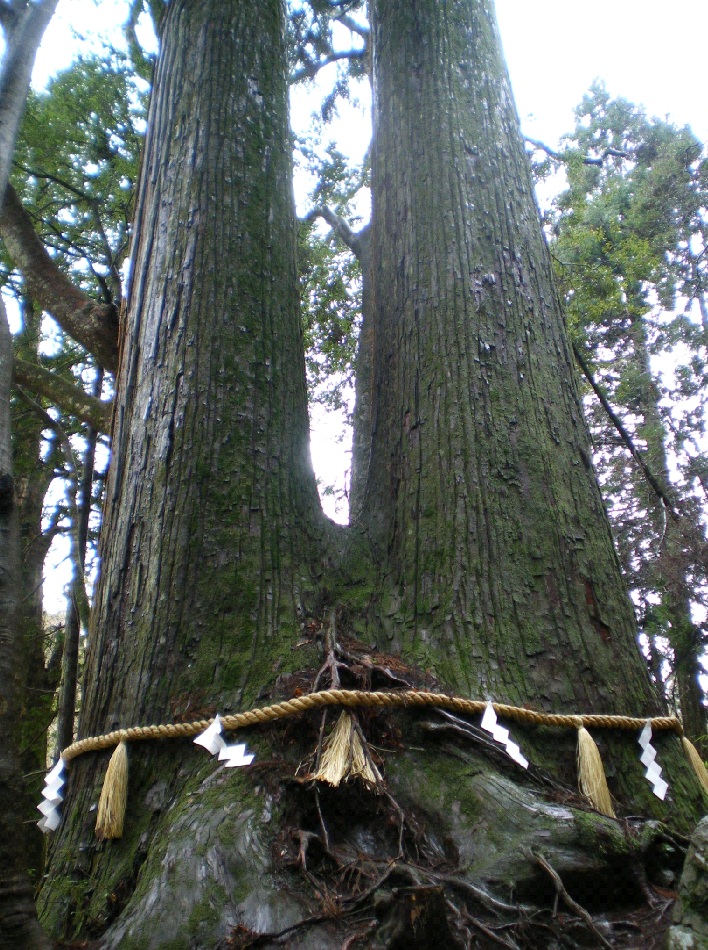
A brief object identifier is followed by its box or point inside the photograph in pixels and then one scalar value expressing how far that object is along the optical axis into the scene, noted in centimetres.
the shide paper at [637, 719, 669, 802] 179
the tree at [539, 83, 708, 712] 728
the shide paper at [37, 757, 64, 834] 185
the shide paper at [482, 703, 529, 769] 169
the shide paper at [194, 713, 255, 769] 164
